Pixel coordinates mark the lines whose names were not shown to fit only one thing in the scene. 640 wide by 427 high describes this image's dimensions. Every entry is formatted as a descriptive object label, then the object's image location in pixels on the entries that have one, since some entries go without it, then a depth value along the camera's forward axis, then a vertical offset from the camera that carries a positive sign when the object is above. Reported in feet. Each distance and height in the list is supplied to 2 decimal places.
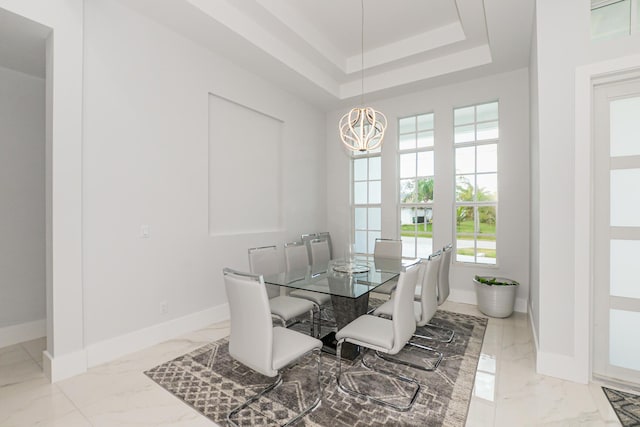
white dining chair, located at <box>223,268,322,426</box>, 5.70 -2.54
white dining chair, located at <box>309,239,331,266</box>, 13.30 -1.79
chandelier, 10.02 +2.79
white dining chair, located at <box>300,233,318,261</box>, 16.03 -1.37
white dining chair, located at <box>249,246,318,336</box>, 8.83 -2.82
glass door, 7.16 -0.53
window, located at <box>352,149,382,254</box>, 17.17 +0.73
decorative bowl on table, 9.89 -1.92
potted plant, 11.86 -3.40
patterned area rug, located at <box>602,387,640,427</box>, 6.03 -4.18
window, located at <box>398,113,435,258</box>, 15.40 +1.54
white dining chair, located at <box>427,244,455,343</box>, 9.56 -2.37
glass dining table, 8.21 -2.04
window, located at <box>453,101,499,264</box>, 13.84 +1.46
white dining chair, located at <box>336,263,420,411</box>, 6.56 -2.82
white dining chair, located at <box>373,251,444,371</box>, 8.03 -2.69
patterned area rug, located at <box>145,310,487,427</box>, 6.17 -4.22
